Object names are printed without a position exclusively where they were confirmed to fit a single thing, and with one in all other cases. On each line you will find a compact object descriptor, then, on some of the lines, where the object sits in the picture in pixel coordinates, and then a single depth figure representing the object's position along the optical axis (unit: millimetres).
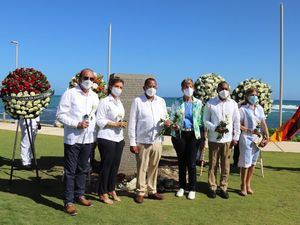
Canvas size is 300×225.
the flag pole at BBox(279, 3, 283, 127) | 13461
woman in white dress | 5537
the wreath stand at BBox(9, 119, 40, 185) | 5515
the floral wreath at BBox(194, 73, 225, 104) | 7482
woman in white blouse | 4783
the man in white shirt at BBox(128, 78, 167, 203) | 4946
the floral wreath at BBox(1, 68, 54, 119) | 5244
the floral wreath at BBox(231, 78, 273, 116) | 6960
